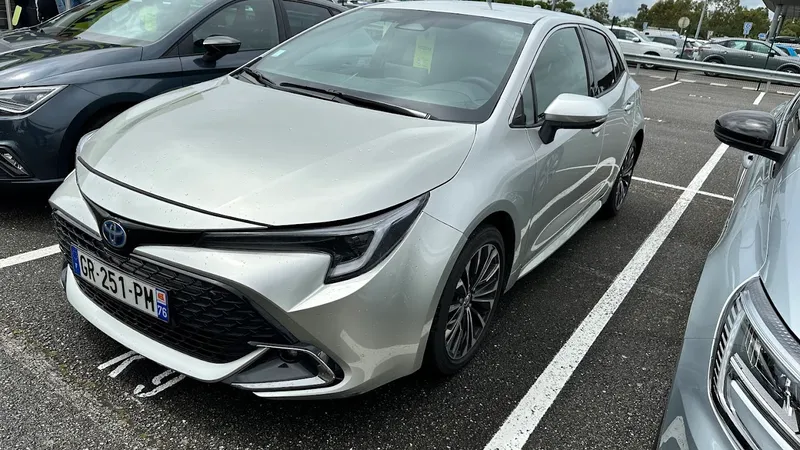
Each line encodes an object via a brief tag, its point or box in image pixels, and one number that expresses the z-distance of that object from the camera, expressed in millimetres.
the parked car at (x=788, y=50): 21578
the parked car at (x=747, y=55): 20859
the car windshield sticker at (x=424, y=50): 2932
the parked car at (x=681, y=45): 23453
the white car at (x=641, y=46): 21703
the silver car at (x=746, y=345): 1250
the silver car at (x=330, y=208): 1845
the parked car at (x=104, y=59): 3443
